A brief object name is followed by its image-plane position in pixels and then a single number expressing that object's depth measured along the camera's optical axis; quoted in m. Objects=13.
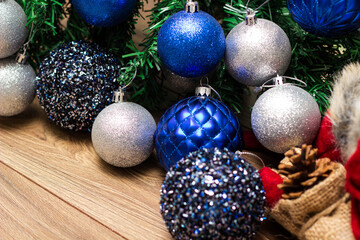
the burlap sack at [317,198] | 0.55
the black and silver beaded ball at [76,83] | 0.78
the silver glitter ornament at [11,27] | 0.78
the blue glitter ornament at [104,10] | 0.77
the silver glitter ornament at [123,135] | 0.72
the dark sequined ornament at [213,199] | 0.55
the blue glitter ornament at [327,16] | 0.63
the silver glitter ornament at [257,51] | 0.70
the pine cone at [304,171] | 0.56
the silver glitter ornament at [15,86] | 0.81
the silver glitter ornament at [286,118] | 0.65
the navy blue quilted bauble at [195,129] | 0.68
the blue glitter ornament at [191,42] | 0.68
